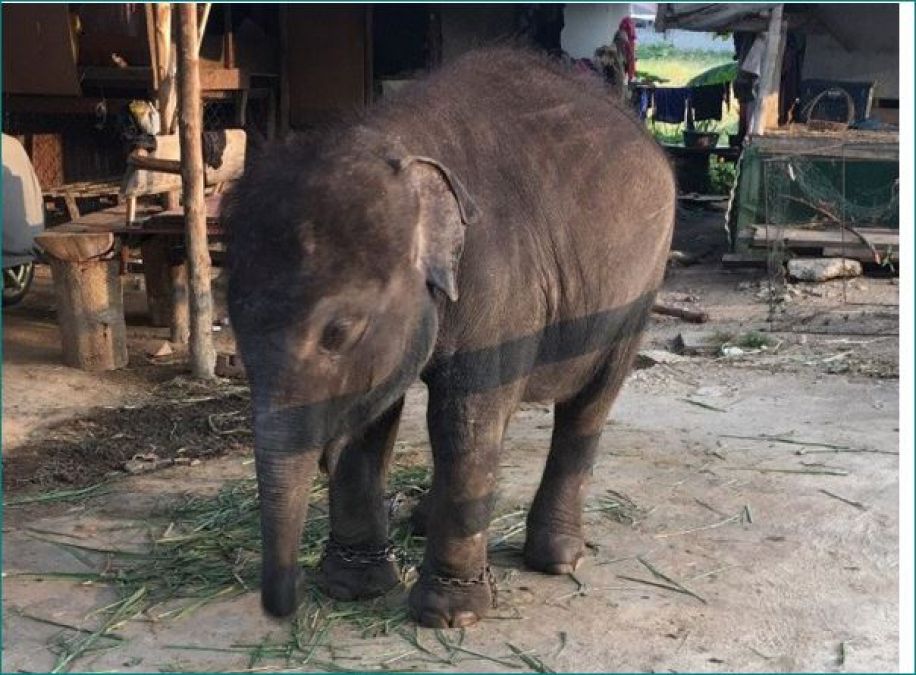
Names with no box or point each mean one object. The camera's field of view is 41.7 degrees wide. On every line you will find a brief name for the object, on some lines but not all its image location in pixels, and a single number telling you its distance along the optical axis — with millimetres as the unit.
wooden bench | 7516
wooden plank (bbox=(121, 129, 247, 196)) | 8219
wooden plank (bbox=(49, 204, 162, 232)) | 8312
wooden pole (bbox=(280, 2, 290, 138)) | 12680
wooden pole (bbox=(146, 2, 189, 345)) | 8430
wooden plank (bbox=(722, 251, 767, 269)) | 10945
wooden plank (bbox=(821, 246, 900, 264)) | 10500
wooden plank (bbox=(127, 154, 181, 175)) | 7816
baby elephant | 3250
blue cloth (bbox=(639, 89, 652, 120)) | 17753
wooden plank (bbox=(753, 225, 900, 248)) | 10492
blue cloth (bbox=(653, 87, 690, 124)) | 18281
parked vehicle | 8680
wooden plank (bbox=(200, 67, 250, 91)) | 11016
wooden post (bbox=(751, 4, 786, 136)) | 11750
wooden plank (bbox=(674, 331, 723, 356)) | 8172
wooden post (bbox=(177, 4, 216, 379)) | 7191
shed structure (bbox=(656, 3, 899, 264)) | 10664
